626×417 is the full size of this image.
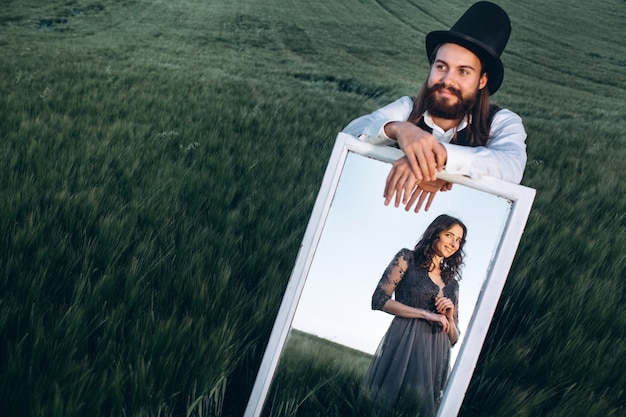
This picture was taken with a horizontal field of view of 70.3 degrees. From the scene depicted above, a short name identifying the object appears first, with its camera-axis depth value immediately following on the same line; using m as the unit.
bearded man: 1.27
